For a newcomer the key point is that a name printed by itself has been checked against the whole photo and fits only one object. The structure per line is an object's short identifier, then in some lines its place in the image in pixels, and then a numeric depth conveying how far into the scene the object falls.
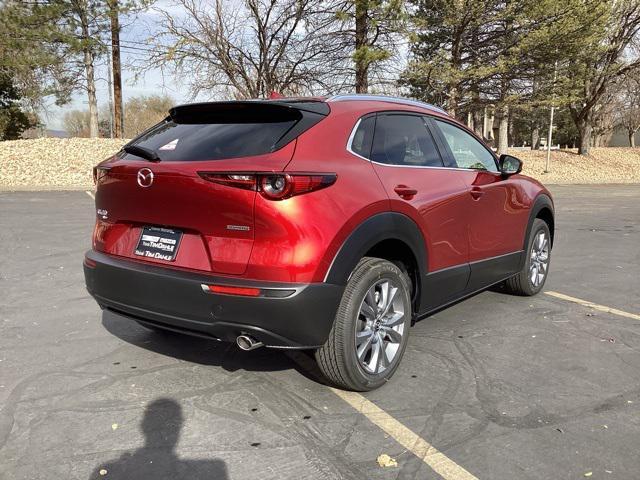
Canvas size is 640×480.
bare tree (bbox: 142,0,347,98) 19.38
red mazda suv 2.90
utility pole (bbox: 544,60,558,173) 22.61
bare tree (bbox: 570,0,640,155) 24.44
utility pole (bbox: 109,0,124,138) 24.16
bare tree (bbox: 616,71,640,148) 36.94
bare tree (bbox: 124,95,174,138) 52.55
